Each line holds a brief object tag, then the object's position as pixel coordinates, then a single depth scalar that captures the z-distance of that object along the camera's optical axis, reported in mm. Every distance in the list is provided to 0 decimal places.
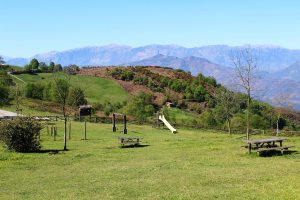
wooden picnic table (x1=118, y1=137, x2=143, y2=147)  43844
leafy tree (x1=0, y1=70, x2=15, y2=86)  110581
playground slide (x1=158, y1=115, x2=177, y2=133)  67950
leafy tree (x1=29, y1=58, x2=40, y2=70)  181512
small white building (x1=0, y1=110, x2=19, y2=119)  74375
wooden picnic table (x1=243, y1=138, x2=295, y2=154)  33447
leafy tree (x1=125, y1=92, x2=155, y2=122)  114350
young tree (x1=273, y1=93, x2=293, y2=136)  72994
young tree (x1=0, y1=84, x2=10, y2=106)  94762
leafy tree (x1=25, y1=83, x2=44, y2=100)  125375
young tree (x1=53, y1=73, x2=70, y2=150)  95050
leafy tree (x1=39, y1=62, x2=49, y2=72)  178738
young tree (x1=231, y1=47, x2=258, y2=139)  45875
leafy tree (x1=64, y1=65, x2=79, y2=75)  85500
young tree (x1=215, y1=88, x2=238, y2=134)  82588
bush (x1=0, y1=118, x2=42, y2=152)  40219
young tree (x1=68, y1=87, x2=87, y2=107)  105225
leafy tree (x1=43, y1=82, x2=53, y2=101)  128875
